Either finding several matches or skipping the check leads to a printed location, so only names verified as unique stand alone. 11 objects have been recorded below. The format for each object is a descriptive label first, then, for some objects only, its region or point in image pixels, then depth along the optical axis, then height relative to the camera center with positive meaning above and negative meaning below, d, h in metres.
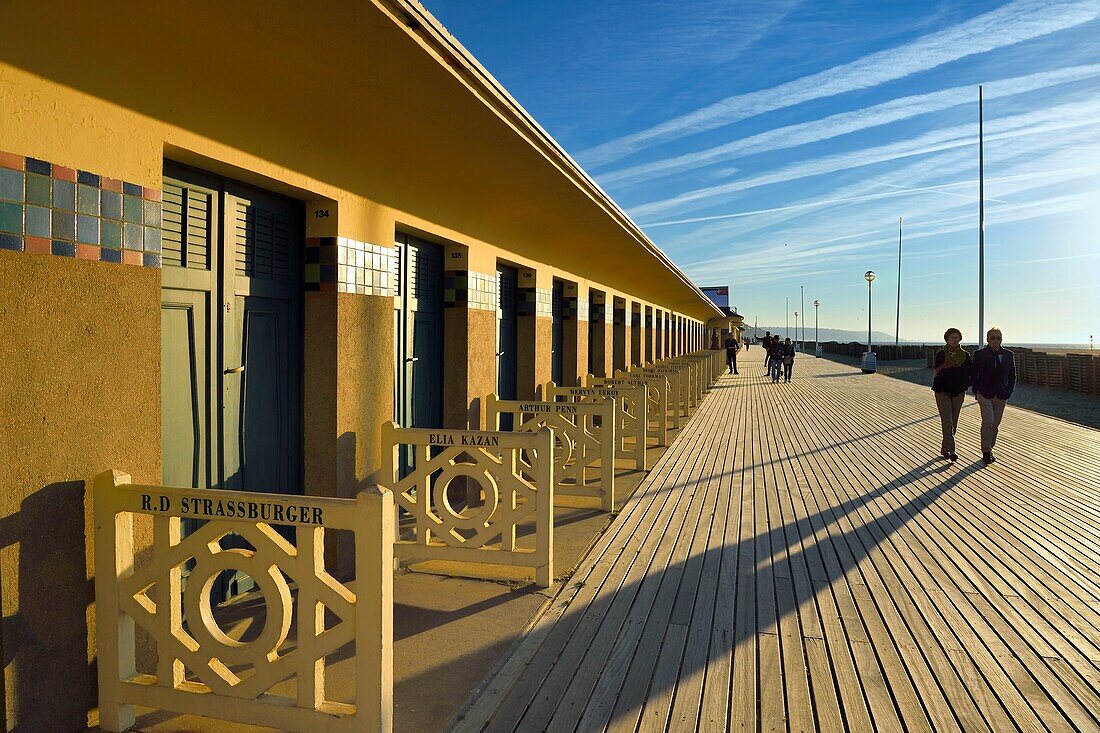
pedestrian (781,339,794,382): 23.62 +0.08
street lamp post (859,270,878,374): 29.16 -0.14
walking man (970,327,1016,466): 8.30 -0.24
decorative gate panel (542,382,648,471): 7.94 -0.60
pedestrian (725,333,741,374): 28.02 +0.25
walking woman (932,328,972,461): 8.48 -0.22
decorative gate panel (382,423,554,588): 4.23 -0.89
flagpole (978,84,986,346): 23.19 +4.12
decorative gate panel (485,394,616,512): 6.12 -0.66
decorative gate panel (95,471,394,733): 2.45 -0.93
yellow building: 2.61 +0.59
